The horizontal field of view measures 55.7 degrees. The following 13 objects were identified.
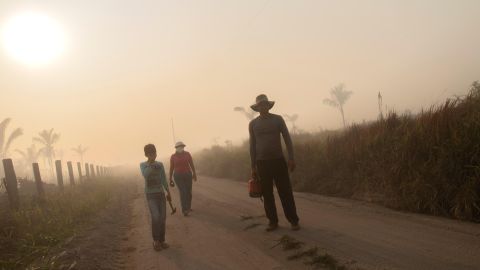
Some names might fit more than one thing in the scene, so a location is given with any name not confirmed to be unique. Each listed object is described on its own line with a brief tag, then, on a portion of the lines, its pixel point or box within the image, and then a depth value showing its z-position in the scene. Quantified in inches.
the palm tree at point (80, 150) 4385.6
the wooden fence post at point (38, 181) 599.7
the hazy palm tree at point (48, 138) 2746.1
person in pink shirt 481.0
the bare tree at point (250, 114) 2259.5
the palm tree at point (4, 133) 1831.9
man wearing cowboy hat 319.0
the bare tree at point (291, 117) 2876.5
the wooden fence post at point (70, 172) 909.3
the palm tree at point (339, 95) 2780.5
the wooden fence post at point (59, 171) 808.9
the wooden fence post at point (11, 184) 490.3
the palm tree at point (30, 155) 3317.7
